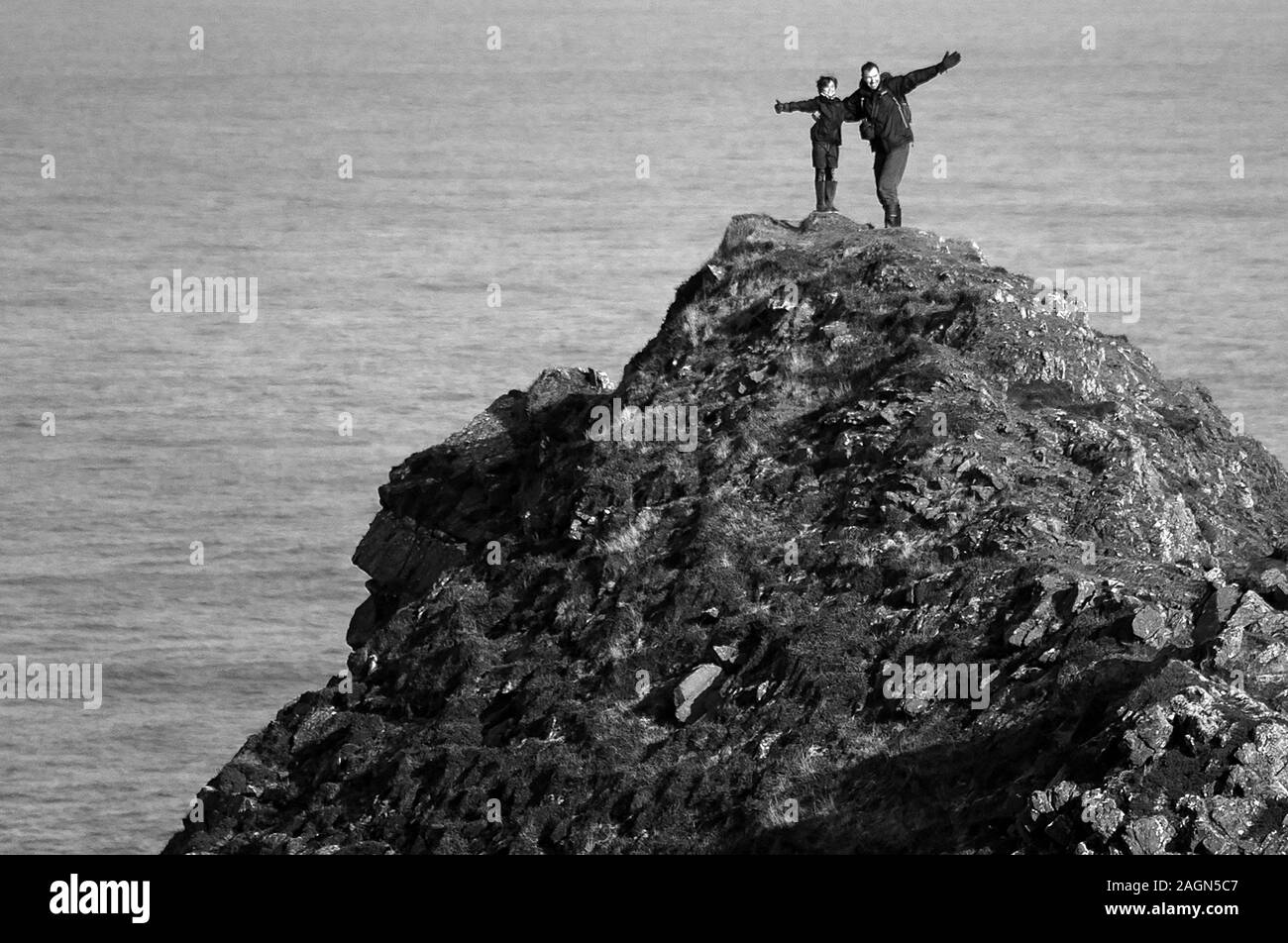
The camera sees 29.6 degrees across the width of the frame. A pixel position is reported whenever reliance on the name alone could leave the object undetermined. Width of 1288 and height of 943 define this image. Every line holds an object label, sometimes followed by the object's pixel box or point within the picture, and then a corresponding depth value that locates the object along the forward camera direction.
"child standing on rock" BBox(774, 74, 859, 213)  42.91
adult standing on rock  42.44
